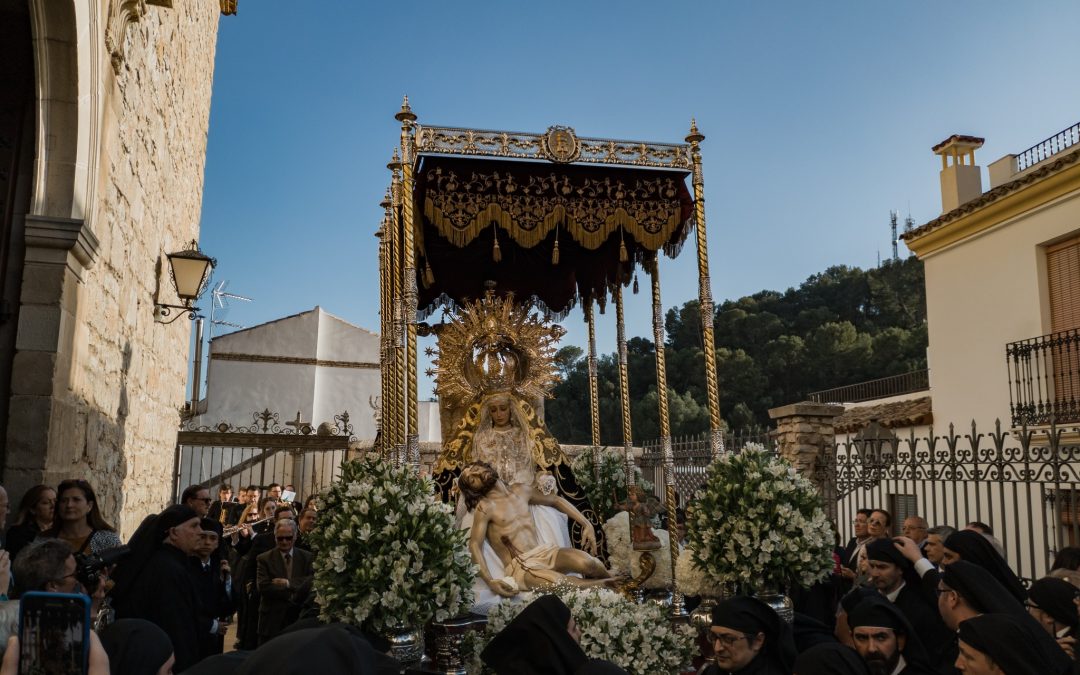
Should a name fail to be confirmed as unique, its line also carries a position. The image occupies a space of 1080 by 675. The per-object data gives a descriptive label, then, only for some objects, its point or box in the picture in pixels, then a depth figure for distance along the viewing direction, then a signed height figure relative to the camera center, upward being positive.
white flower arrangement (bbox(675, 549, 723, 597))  5.80 -0.96
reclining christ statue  6.02 -0.75
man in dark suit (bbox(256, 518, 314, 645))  5.73 -0.95
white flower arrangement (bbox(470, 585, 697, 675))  4.46 -1.05
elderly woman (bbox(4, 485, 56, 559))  4.11 -0.36
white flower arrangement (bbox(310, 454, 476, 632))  4.43 -0.63
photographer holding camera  2.73 -0.42
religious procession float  4.60 -0.13
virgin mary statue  7.18 +0.51
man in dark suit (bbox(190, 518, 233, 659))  4.30 -0.77
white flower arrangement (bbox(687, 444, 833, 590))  5.20 -0.49
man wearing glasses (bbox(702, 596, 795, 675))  3.18 -0.75
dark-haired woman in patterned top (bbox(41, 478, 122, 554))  4.19 -0.38
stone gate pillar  9.28 +0.25
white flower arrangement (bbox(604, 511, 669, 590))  6.41 -0.85
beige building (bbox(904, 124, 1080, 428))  11.88 +2.69
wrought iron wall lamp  7.29 +1.63
